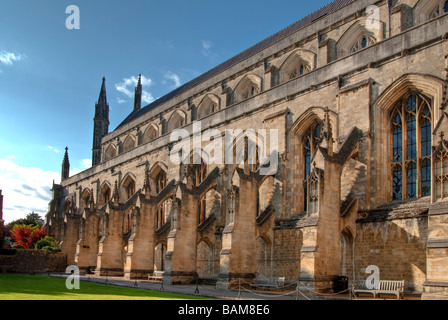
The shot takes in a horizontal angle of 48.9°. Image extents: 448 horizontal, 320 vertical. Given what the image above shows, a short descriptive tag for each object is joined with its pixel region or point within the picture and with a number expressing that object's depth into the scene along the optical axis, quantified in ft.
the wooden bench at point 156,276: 89.59
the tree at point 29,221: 212.95
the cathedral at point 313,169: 58.59
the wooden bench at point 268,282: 67.41
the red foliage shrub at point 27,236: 147.74
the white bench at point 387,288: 51.28
